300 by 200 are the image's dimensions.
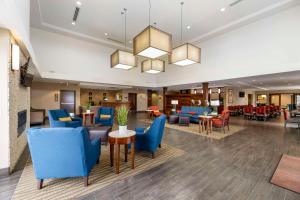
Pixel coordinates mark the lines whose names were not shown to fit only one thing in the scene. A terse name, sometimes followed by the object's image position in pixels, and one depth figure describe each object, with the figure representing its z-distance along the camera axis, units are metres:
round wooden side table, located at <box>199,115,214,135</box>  6.11
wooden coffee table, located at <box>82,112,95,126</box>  6.94
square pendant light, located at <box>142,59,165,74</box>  6.01
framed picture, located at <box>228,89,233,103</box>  13.94
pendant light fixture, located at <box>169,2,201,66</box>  4.48
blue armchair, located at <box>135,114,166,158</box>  3.38
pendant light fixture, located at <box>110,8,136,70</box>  5.13
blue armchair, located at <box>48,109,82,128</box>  4.45
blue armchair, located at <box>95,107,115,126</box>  6.45
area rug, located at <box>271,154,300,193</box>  2.41
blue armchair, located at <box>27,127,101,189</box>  2.05
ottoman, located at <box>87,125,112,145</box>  4.12
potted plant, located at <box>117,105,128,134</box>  3.08
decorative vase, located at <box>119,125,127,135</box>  3.08
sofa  8.41
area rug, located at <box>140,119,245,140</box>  5.79
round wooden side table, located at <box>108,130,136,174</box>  2.73
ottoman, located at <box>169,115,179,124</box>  8.40
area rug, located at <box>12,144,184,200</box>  2.14
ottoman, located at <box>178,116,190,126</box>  7.88
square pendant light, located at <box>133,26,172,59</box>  3.43
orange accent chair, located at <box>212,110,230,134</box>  6.24
